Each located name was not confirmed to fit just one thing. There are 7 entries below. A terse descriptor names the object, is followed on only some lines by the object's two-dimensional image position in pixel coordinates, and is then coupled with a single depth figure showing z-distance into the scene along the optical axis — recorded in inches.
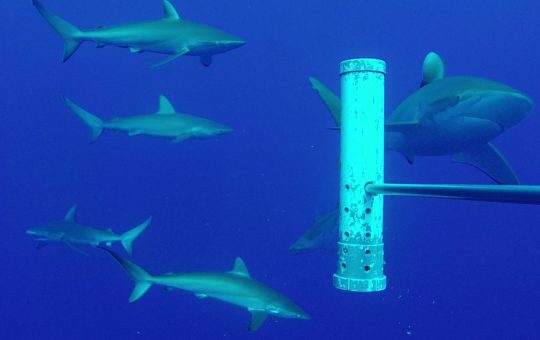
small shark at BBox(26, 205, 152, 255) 270.5
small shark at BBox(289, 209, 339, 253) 245.9
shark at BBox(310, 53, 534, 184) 127.1
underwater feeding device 69.3
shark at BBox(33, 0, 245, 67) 211.5
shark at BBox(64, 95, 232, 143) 269.4
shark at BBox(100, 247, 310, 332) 181.6
